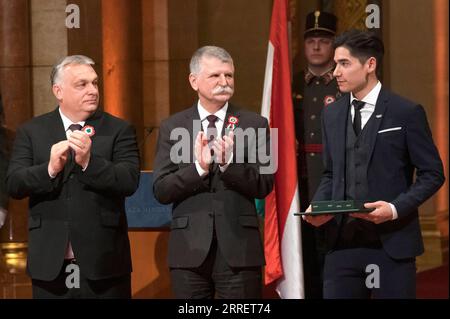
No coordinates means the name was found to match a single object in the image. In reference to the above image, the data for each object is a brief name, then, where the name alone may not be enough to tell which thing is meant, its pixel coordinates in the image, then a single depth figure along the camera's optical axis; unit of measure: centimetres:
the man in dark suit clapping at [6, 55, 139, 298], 898
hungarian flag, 1172
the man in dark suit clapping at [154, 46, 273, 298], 895
